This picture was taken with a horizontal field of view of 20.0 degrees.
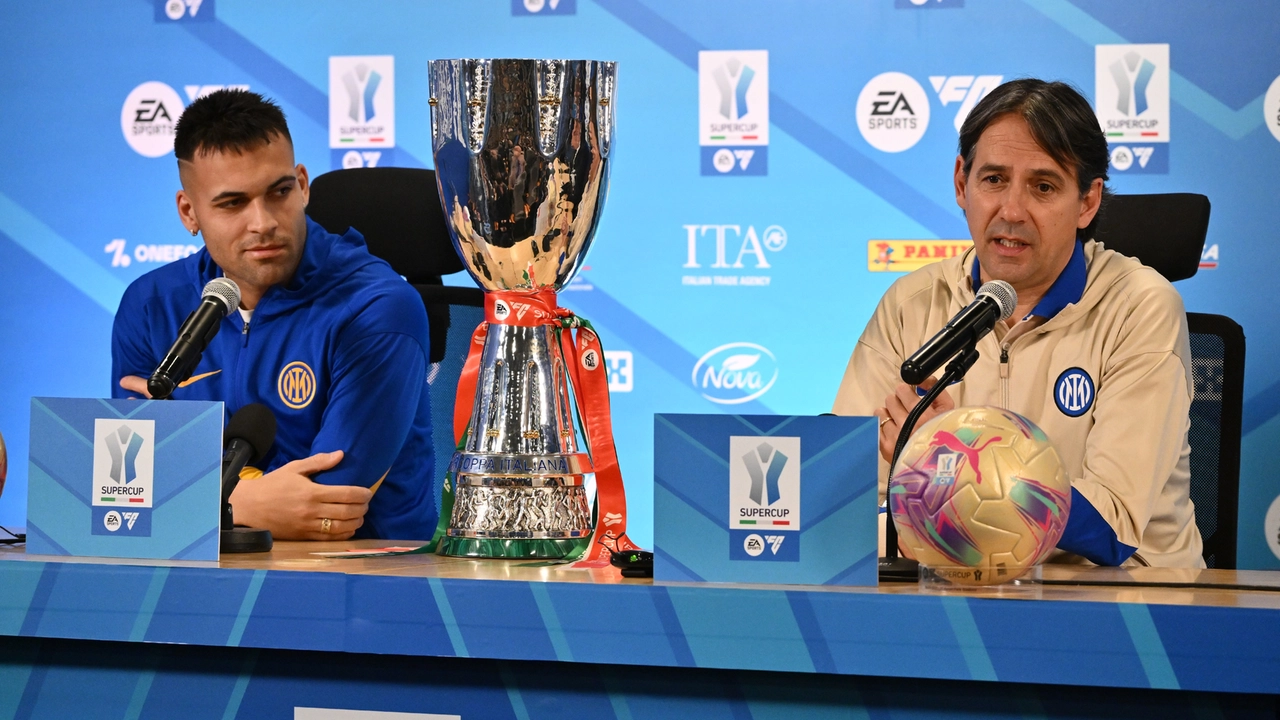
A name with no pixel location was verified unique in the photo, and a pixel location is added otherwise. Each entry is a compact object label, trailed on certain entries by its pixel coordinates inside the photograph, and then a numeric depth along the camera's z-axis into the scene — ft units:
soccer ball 14.95
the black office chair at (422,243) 20.77
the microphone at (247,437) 16.53
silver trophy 16.18
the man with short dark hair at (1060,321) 17.50
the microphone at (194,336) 15.89
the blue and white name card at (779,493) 15.03
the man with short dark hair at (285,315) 19.19
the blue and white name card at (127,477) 15.63
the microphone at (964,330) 15.37
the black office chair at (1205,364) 19.62
